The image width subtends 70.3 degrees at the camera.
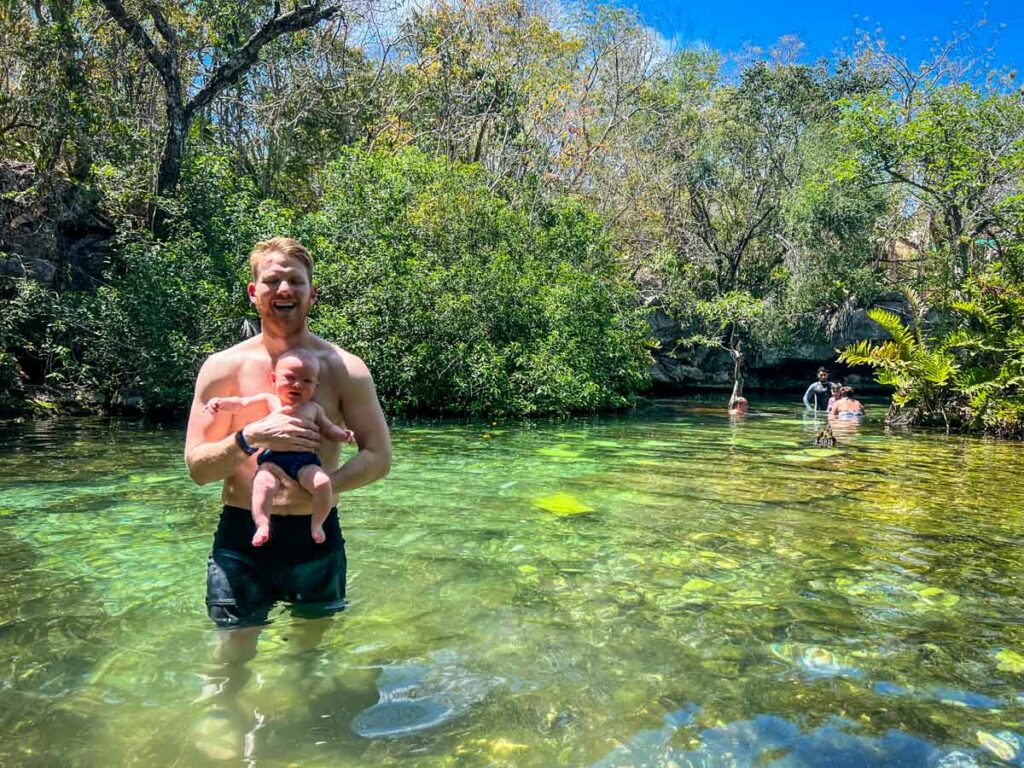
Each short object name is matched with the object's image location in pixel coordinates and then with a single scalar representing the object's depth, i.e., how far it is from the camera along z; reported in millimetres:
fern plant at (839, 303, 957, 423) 16500
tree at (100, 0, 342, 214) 16109
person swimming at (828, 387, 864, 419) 18422
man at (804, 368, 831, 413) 19703
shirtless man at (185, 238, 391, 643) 2949
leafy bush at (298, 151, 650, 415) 16406
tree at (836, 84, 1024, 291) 19516
